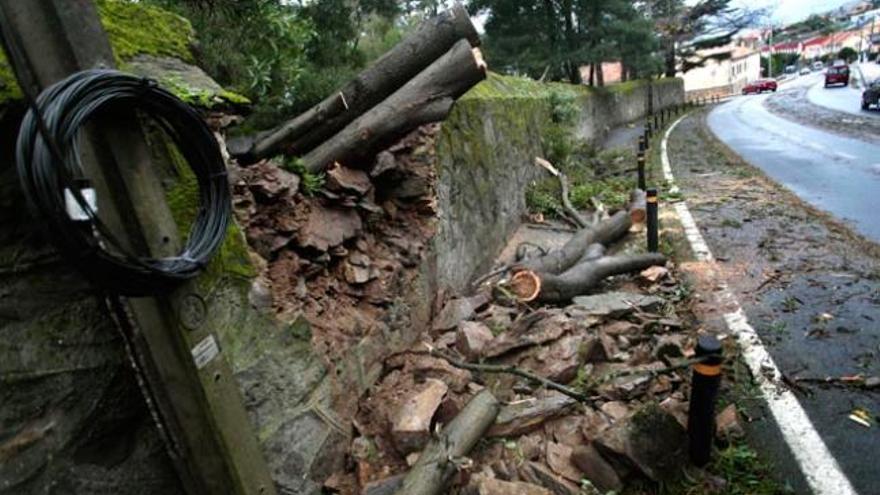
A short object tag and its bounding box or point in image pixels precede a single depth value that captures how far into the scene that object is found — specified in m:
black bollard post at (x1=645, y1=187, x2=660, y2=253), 6.98
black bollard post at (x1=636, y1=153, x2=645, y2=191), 10.68
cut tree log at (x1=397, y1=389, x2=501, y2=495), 3.10
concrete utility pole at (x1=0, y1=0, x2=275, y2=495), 2.19
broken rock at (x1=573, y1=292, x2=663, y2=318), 5.14
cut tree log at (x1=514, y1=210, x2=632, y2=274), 6.58
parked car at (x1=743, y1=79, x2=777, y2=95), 47.89
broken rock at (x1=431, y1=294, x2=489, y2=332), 5.18
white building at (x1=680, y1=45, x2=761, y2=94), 59.88
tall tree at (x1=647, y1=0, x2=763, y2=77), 39.38
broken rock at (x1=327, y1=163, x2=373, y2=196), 4.45
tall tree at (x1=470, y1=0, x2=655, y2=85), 24.41
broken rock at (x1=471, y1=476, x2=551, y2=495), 3.09
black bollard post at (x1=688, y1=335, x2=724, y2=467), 3.16
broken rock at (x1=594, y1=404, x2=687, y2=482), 3.16
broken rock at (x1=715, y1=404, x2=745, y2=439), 3.52
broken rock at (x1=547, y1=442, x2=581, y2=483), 3.31
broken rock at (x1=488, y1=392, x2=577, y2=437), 3.67
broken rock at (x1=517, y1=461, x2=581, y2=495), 3.19
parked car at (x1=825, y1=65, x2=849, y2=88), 40.16
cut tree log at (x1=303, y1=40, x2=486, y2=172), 4.66
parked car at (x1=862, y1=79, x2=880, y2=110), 22.12
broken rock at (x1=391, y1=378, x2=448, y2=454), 3.52
